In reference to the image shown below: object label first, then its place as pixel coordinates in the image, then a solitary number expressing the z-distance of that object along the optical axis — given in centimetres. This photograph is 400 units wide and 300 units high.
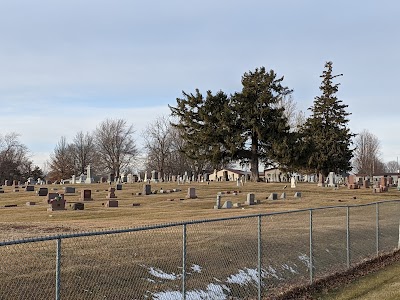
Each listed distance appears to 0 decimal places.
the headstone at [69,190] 4272
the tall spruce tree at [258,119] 5444
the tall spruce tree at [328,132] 6469
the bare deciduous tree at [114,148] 10269
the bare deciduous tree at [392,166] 17942
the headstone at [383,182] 4658
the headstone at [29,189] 4722
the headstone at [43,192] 4056
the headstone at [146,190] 4060
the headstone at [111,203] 3077
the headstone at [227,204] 2943
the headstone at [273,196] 3494
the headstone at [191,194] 3673
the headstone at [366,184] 4932
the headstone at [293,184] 4656
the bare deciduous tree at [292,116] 7554
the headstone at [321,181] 5100
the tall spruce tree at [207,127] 5378
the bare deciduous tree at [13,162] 9204
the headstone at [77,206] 2834
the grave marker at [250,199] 3131
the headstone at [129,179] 6675
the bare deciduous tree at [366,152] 10219
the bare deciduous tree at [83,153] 10750
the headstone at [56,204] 2806
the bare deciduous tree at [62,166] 9914
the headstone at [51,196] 3257
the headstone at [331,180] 5062
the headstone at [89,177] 6172
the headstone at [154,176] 6348
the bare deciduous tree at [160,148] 9700
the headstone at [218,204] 2896
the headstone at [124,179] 6744
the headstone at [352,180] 5125
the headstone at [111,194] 3742
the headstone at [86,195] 3569
